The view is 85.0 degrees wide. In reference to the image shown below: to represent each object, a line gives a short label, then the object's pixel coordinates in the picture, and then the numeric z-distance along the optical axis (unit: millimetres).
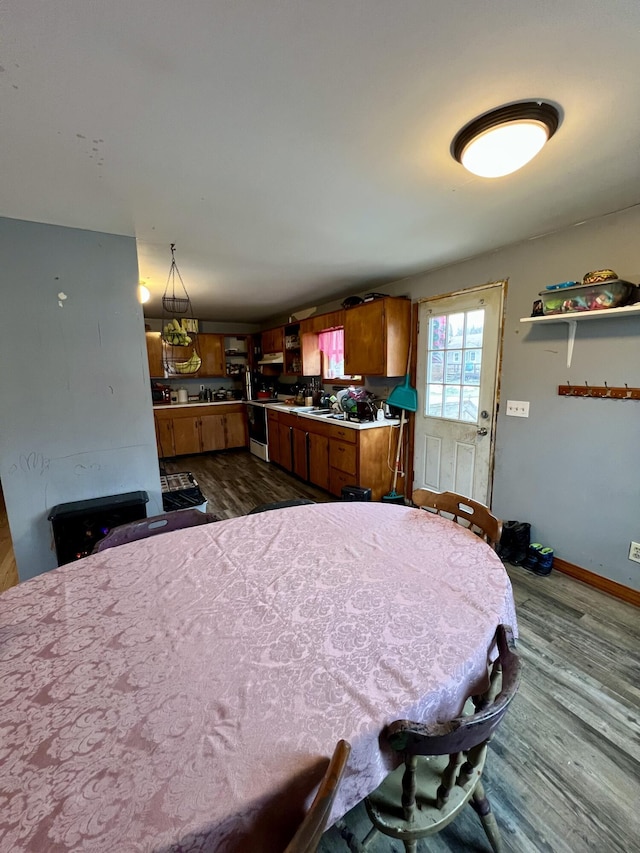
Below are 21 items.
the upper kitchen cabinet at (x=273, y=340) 5336
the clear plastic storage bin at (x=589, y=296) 1899
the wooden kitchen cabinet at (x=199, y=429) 5320
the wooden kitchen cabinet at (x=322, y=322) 3992
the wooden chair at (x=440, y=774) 667
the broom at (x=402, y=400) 3416
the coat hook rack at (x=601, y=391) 2021
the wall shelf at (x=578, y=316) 1832
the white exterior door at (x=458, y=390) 2764
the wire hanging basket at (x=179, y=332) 2426
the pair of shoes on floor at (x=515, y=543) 2520
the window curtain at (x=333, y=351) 4434
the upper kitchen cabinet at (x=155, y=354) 5246
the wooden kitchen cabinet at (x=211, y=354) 5746
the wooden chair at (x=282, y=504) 1850
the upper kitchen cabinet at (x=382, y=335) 3277
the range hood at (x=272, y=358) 5441
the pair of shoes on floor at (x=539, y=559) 2381
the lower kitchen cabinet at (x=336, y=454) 3371
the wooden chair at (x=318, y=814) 478
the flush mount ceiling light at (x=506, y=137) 1170
